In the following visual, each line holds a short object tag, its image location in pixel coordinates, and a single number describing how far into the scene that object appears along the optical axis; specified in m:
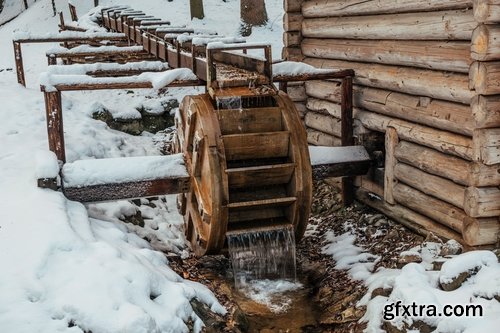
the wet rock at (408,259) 5.74
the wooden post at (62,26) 18.17
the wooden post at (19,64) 11.74
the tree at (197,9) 20.67
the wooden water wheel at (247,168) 6.30
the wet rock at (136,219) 7.46
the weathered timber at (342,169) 7.11
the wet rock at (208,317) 5.15
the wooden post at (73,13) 21.67
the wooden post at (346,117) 7.56
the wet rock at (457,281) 4.88
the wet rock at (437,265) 5.32
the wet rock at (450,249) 5.66
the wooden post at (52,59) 10.69
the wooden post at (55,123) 6.55
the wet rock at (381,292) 5.33
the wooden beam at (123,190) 6.44
